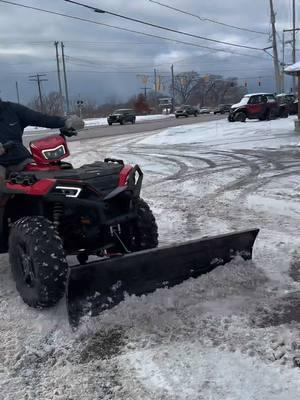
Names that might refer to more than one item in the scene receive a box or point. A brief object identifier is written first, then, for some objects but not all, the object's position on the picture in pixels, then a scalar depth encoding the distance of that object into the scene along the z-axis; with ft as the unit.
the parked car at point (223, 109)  213.87
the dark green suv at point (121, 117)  161.49
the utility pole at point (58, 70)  218.69
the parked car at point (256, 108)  104.73
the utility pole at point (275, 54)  150.61
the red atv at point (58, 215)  12.75
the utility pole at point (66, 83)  205.98
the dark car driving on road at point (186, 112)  205.67
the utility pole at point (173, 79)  318.92
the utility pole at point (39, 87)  283.44
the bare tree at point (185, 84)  392.68
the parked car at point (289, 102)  116.04
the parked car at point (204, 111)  254.51
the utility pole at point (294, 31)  167.69
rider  15.26
